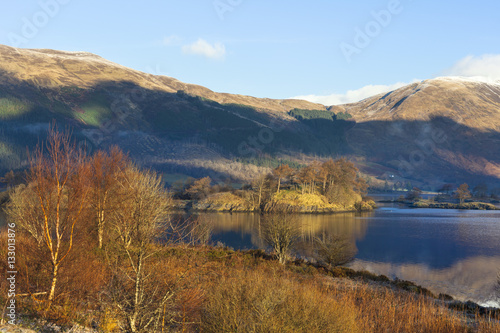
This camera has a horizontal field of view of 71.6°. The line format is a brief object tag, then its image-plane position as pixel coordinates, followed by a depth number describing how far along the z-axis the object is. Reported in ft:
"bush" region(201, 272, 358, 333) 23.84
